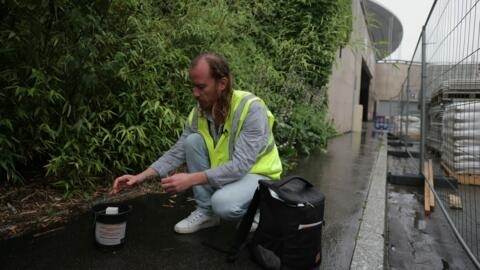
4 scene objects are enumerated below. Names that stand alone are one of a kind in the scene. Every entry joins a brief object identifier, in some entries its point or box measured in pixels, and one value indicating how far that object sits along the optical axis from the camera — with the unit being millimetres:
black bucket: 2389
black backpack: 2176
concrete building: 13125
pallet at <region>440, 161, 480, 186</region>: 5547
